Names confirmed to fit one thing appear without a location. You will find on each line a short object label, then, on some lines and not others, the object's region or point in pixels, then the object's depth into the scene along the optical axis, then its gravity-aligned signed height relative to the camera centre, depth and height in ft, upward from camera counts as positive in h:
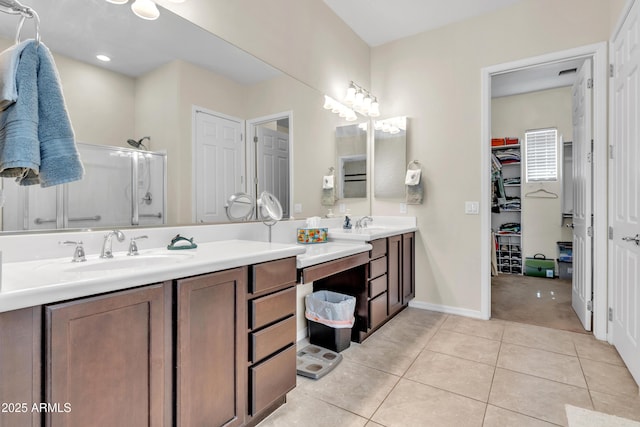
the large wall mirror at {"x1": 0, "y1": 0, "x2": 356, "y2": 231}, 4.50 +2.19
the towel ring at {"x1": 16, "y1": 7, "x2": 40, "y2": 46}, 3.53 +2.17
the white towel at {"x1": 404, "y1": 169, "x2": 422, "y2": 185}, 10.52 +1.14
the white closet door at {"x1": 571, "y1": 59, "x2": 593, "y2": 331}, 8.40 +0.45
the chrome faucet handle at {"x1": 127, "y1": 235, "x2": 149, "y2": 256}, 4.69 -0.53
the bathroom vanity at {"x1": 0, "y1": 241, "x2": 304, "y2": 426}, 2.72 -1.46
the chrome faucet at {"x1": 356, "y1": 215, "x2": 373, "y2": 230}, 10.50 -0.34
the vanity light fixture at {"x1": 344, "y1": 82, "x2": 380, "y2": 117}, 10.45 +3.70
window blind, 15.25 +2.73
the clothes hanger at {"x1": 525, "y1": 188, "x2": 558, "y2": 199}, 15.40 +0.85
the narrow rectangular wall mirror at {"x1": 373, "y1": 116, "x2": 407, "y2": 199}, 11.01 +1.91
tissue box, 7.86 -0.57
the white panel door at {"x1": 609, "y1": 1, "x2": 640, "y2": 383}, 6.04 +0.33
